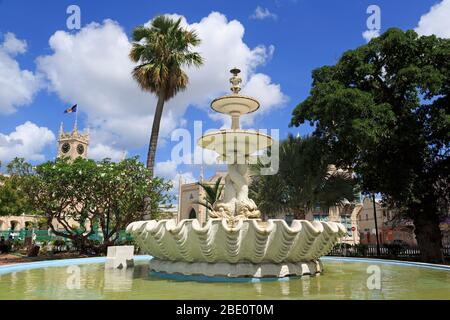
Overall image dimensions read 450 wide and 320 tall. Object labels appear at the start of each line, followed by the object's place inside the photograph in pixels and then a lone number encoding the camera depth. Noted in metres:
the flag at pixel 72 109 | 61.05
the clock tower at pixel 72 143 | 94.31
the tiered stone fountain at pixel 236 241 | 7.07
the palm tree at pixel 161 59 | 19.48
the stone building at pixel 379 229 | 44.19
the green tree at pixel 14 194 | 18.25
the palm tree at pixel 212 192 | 24.02
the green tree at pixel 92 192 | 17.58
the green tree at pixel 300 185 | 22.05
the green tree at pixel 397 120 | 14.98
